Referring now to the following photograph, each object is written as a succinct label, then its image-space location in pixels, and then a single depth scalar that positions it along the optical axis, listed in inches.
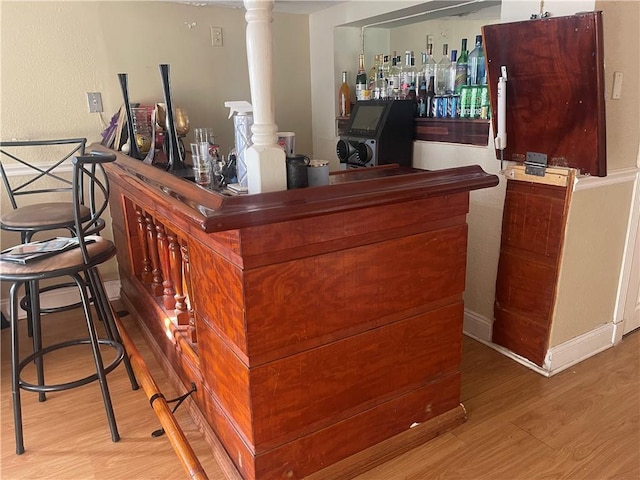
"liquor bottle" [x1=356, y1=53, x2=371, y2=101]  118.0
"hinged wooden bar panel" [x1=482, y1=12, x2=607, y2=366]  70.0
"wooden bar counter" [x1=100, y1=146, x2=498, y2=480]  51.8
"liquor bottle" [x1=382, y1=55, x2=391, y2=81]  119.6
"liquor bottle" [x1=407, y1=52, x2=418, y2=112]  108.2
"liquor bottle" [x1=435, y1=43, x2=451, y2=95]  104.5
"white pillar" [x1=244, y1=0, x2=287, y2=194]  49.2
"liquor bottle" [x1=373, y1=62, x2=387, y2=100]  116.0
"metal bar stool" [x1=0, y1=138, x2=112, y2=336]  97.2
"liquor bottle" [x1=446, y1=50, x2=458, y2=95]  101.0
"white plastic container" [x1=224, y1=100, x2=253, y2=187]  58.2
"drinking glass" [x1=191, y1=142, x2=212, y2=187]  69.5
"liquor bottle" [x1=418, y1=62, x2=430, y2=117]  105.9
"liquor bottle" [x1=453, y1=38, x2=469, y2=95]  97.3
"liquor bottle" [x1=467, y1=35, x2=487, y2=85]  92.4
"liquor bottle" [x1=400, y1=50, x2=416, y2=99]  109.1
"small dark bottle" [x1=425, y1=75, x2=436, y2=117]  103.9
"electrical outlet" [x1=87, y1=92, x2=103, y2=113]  110.7
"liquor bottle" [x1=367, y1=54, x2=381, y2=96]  120.8
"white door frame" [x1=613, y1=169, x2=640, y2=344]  90.7
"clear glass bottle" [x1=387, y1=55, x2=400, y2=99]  112.2
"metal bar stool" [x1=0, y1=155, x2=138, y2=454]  63.9
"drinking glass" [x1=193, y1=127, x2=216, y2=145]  83.8
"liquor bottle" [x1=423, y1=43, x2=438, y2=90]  105.4
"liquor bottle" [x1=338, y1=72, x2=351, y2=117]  127.7
